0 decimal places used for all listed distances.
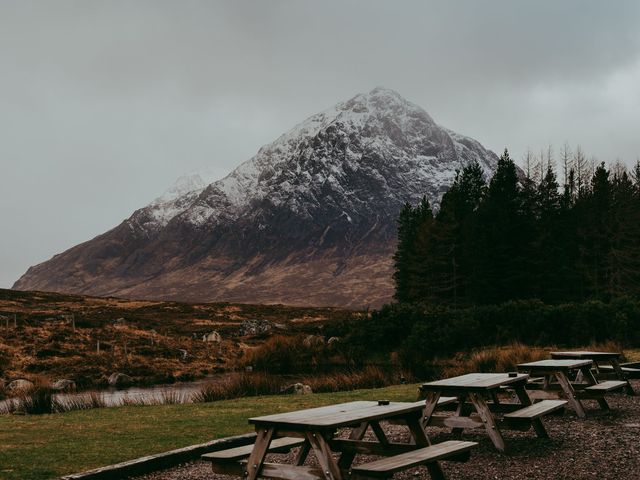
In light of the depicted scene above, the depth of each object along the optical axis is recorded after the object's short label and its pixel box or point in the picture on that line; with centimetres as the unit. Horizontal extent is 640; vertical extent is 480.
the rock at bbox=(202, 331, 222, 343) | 4462
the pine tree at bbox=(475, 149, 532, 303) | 5109
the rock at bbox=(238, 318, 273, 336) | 5306
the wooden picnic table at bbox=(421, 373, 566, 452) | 760
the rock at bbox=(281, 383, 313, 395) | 1861
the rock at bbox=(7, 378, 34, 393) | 2275
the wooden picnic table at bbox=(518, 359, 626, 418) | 1005
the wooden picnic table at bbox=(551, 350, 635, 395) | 1233
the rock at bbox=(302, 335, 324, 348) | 3455
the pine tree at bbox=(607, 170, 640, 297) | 5150
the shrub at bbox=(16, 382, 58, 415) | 1494
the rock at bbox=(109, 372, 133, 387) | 2708
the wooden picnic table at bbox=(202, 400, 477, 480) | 514
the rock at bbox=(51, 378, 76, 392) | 2447
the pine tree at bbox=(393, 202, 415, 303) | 6650
